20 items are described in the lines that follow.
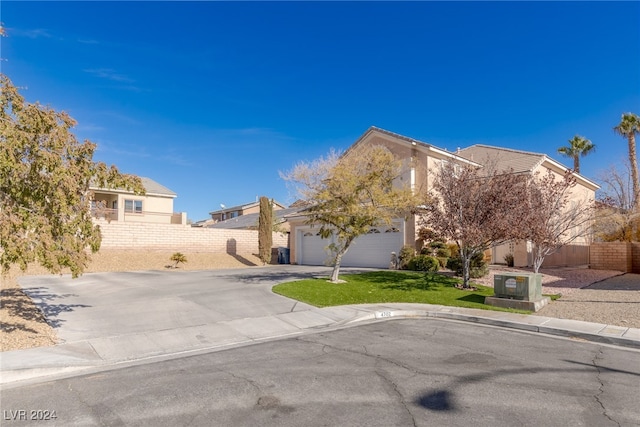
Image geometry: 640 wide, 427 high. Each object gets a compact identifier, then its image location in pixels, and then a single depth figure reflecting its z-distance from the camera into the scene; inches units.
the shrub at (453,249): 850.3
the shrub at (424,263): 781.9
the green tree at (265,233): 1138.0
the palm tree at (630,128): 1201.6
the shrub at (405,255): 829.8
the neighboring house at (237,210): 2097.7
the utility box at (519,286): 479.2
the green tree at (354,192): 614.5
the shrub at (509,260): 936.0
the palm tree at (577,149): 1445.6
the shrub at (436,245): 840.3
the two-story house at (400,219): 893.8
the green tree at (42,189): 278.5
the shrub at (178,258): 942.4
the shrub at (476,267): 694.5
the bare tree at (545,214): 565.6
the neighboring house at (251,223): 1544.0
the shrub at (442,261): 820.5
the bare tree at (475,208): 559.2
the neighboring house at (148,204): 1379.2
